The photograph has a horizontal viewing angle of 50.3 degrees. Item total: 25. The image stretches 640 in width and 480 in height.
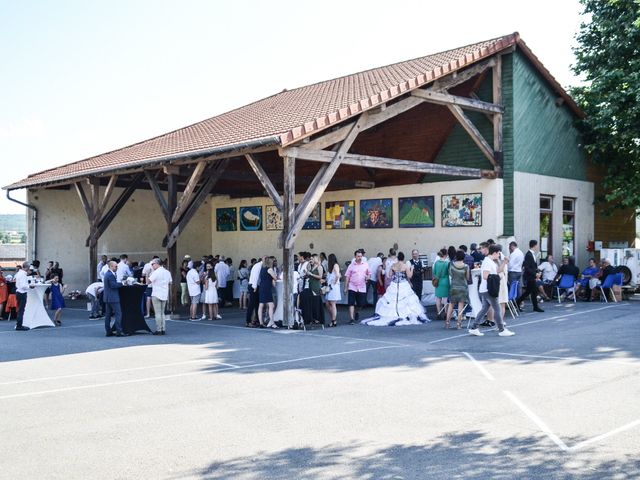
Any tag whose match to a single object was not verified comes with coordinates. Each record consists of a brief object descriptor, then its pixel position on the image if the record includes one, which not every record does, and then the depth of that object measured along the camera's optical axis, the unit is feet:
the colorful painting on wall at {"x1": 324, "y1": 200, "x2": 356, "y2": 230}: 72.79
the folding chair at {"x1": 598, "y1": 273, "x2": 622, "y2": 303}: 60.08
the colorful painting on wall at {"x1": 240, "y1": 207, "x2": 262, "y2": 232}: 82.84
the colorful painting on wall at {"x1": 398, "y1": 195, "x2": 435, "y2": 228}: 65.31
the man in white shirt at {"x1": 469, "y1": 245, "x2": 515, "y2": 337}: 40.06
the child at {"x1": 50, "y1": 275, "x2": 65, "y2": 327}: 51.29
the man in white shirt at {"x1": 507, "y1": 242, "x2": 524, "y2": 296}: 52.60
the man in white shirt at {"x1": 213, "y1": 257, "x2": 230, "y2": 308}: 65.21
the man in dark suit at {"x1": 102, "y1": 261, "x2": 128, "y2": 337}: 43.93
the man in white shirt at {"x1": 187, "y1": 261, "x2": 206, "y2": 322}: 53.21
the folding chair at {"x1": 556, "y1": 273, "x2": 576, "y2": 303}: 60.85
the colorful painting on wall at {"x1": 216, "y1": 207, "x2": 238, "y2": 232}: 86.07
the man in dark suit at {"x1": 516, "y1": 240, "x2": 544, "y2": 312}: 53.42
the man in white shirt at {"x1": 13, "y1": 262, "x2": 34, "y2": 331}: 48.49
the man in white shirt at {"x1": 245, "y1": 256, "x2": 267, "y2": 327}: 48.29
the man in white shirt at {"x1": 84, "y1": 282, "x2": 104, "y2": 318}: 53.88
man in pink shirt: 49.73
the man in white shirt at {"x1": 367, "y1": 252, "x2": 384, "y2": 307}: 58.70
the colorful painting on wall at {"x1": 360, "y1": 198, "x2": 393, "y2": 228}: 69.15
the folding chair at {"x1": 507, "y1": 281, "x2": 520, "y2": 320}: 51.13
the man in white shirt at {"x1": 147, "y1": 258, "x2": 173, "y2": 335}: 44.60
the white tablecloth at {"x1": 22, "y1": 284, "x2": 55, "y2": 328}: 49.01
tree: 64.95
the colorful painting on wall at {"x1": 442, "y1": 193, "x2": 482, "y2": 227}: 62.08
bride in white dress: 49.01
